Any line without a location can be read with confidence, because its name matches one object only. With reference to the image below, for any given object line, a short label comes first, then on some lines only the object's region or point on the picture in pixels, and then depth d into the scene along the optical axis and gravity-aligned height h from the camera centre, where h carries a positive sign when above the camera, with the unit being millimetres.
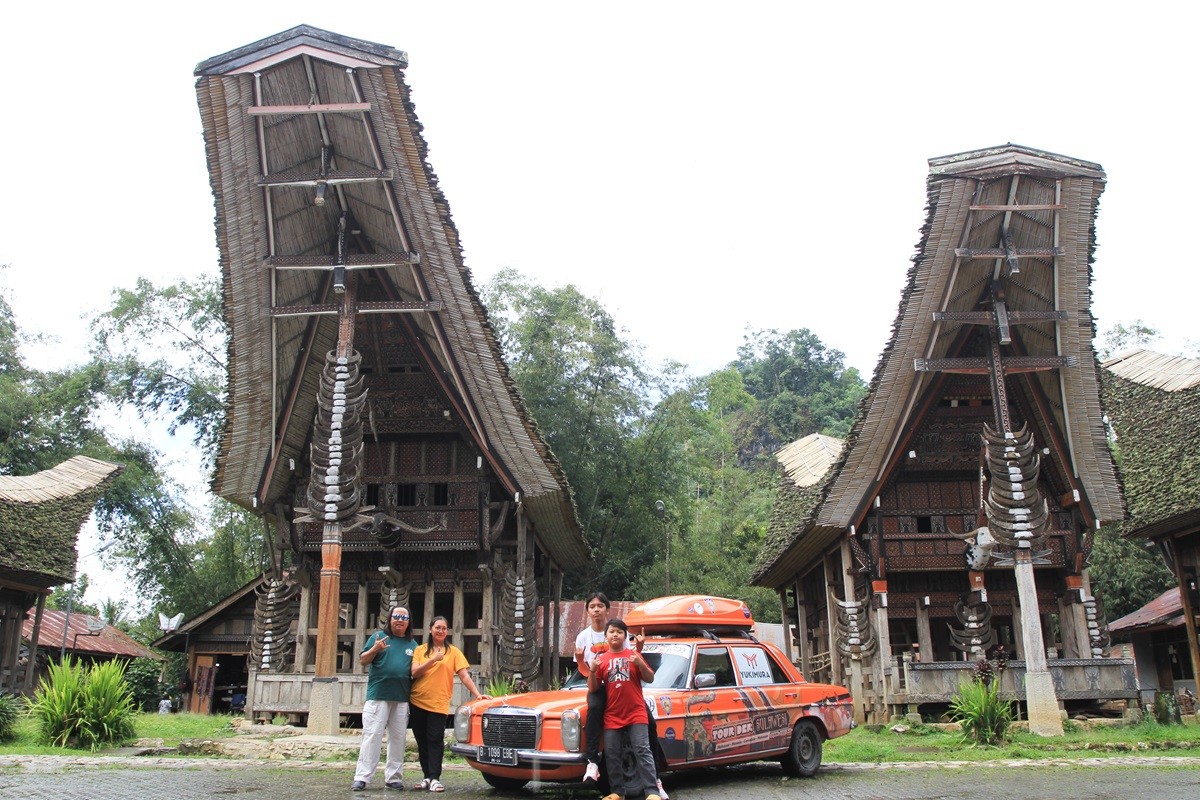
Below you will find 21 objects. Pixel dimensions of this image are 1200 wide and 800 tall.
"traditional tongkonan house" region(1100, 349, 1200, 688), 18141 +4059
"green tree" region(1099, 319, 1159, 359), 38406 +12449
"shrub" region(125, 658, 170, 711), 26620 -464
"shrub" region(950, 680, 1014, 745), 12570 -700
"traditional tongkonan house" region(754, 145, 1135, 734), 16000 +3591
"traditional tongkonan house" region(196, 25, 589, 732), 15289 +4979
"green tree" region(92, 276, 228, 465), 30484 +9293
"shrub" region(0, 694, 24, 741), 12234 -654
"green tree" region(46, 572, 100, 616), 43562 +3032
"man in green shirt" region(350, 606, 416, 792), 8203 -285
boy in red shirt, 7000 -341
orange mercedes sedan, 7590 -420
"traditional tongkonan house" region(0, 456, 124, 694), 19875 +2503
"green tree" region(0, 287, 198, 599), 29406 +6622
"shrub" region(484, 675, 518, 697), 14484 -386
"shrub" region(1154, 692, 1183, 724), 15367 -814
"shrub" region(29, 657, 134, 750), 11398 -491
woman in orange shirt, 8469 -279
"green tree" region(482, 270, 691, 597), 30812 +7954
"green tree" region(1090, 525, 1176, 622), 30141 +2600
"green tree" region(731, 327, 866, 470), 60938 +17481
